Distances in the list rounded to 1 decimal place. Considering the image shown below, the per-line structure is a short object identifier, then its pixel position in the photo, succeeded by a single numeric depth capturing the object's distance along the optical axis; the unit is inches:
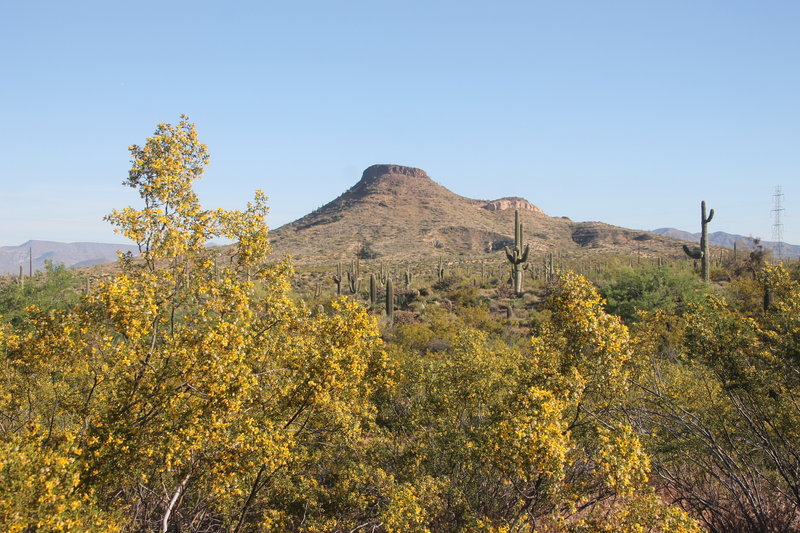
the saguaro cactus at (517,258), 1555.1
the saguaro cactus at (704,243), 1250.6
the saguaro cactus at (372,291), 1564.7
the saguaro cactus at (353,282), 1738.3
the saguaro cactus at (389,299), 1373.0
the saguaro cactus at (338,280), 1706.4
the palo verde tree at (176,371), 225.6
